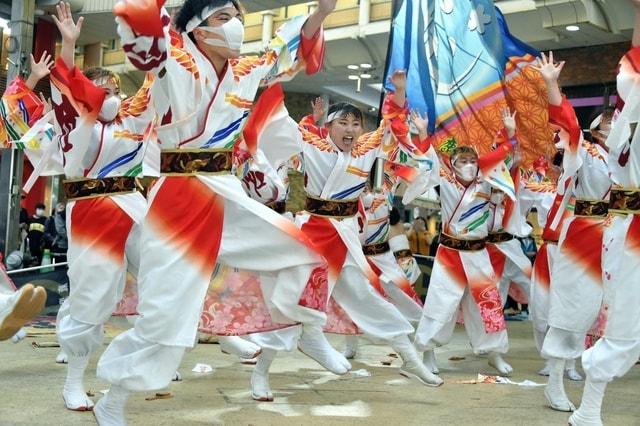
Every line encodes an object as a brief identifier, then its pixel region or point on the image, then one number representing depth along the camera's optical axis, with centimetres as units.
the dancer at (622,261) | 345
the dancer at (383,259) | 636
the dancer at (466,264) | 537
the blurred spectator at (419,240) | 1171
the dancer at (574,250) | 413
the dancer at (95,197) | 379
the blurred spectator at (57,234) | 1011
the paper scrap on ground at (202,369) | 519
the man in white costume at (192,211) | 291
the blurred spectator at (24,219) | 1173
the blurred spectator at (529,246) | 1040
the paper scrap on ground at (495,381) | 517
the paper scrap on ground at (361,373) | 529
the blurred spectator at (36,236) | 1146
